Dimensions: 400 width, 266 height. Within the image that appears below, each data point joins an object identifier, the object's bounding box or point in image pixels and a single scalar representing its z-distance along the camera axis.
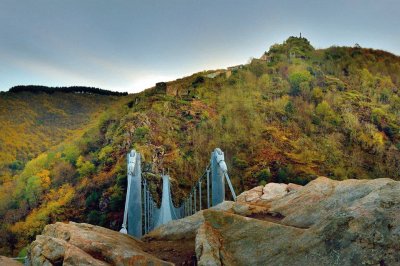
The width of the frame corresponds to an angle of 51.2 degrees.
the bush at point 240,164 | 57.07
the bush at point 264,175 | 51.59
